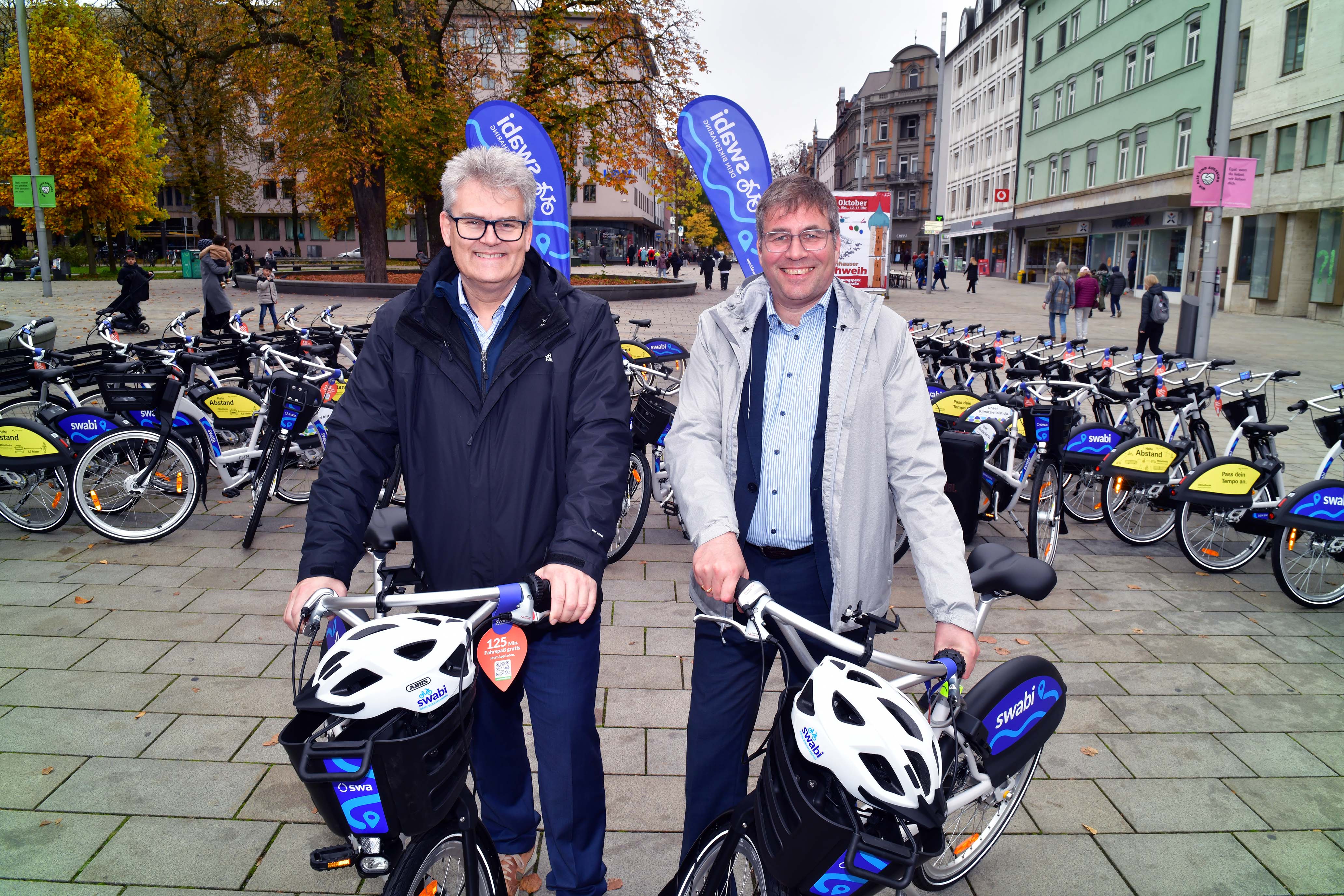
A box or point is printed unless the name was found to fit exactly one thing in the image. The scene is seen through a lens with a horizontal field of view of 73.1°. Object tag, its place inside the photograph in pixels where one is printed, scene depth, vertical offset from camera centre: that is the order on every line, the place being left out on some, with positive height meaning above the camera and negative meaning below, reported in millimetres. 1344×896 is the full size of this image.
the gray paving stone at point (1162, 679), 4258 -1852
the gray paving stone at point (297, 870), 2771 -1822
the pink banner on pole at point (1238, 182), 13773 +1613
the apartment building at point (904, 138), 75250 +12309
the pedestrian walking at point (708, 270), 40062 +562
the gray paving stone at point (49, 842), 2824 -1814
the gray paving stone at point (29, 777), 3191 -1808
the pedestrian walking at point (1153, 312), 16078 -426
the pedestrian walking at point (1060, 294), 20422 -149
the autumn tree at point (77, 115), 33250 +5894
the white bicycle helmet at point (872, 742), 1587 -798
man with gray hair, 2195 -386
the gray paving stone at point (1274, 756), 3557 -1853
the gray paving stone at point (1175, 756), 3547 -1855
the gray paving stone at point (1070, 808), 3178 -1859
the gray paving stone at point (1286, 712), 3924 -1852
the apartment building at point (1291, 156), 25203 +3816
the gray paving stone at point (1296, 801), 3219 -1855
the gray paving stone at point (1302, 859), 2875 -1850
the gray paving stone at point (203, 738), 3494 -1804
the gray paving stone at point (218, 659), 4199 -1787
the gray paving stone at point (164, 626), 4586 -1782
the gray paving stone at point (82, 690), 3885 -1795
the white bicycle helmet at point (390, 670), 1635 -713
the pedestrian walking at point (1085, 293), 20391 -137
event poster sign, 15656 +975
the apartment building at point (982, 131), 51469 +9603
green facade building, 32938 +6448
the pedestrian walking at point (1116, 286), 27375 +51
